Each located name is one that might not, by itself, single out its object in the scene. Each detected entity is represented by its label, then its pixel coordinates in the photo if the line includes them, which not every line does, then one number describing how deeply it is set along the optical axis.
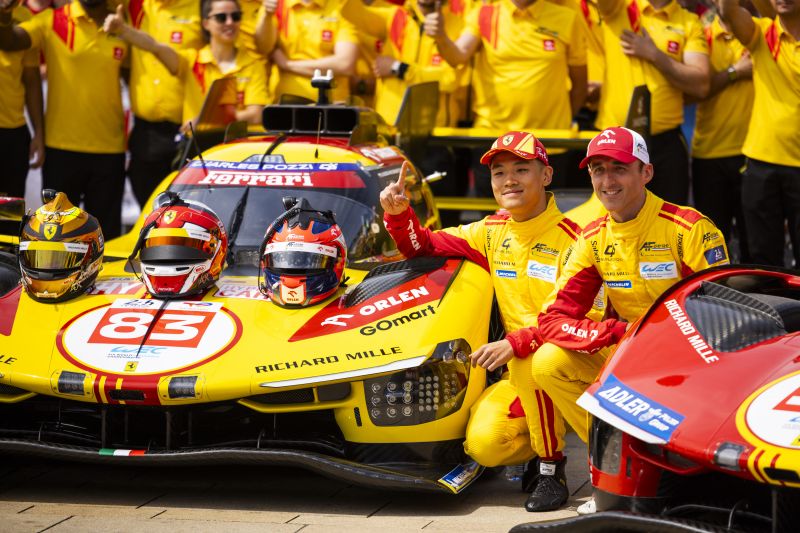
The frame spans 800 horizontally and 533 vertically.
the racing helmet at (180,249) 12.99
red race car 8.20
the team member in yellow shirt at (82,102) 20.31
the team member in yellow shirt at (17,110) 19.98
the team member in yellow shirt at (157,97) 20.80
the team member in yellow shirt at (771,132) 16.77
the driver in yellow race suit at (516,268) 11.89
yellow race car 11.59
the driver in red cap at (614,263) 11.41
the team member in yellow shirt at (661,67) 19.08
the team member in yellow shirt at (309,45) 21.19
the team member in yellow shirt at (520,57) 20.17
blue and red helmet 12.73
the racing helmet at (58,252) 13.08
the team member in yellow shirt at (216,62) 20.09
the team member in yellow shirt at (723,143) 19.02
